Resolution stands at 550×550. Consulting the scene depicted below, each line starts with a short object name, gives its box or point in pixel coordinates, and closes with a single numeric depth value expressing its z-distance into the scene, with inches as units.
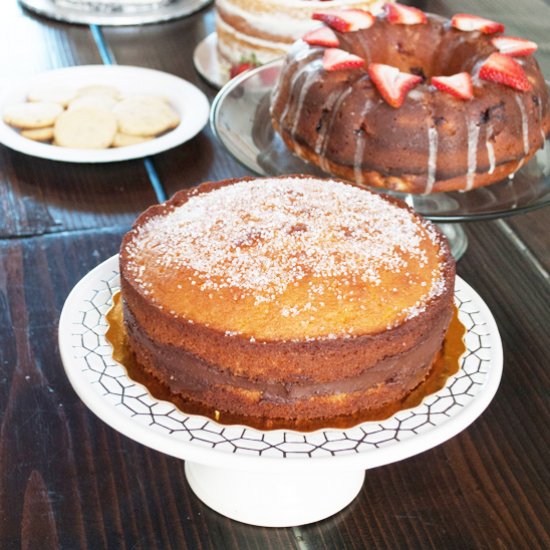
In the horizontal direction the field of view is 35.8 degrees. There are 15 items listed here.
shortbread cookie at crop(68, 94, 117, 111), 65.4
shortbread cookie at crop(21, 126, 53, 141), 62.8
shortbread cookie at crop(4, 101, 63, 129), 63.5
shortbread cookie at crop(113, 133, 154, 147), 62.5
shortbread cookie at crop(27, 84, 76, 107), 67.5
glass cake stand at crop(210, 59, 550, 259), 48.2
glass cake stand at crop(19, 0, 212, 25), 85.4
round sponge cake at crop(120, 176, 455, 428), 32.3
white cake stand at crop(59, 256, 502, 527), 30.4
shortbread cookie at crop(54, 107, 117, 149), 61.4
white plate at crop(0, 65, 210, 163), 59.1
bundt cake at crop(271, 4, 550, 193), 47.5
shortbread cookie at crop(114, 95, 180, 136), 63.6
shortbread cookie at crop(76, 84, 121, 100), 69.1
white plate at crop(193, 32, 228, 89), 74.2
